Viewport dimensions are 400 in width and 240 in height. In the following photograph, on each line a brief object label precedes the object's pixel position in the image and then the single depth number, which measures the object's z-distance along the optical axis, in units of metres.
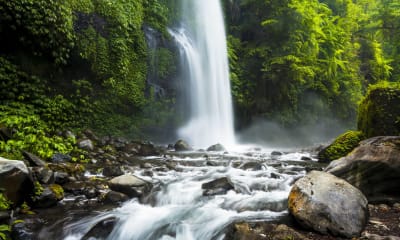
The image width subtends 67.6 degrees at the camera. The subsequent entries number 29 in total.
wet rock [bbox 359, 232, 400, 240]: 3.88
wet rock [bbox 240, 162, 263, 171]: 8.20
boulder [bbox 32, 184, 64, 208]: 5.11
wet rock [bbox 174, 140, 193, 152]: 12.09
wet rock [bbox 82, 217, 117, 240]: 4.62
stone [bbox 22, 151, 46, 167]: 6.42
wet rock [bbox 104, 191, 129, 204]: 5.67
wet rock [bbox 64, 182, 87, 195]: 5.91
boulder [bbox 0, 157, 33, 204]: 4.63
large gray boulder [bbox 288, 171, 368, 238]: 4.10
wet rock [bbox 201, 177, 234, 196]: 6.06
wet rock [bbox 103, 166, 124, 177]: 7.13
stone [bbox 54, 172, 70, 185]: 6.10
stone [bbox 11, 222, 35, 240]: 4.25
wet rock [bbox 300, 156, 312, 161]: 10.38
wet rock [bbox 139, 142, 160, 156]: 10.49
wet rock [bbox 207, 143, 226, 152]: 12.38
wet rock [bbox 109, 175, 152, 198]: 5.91
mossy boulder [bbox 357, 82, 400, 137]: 8.05
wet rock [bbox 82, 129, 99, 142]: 10.36
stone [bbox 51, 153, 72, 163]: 7.60
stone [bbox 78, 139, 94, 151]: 9.12
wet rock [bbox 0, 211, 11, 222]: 4.34
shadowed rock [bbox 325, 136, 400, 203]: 5.31
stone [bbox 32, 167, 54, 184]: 5.66
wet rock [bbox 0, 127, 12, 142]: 7.26
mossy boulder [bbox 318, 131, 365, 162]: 9.34
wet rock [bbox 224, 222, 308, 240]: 4.09
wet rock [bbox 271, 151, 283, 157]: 11.89
